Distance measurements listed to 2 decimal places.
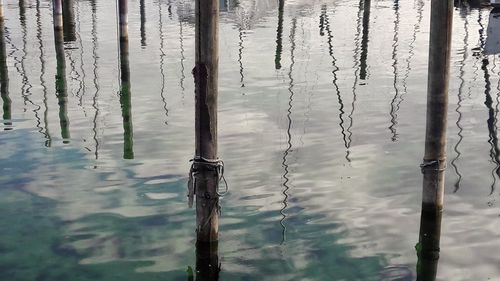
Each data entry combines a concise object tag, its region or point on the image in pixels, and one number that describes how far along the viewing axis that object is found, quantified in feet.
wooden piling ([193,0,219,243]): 27.89
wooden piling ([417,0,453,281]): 29.76
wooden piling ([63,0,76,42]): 120.81
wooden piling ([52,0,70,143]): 58.65
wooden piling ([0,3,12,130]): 60.86
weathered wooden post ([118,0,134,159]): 52.18
